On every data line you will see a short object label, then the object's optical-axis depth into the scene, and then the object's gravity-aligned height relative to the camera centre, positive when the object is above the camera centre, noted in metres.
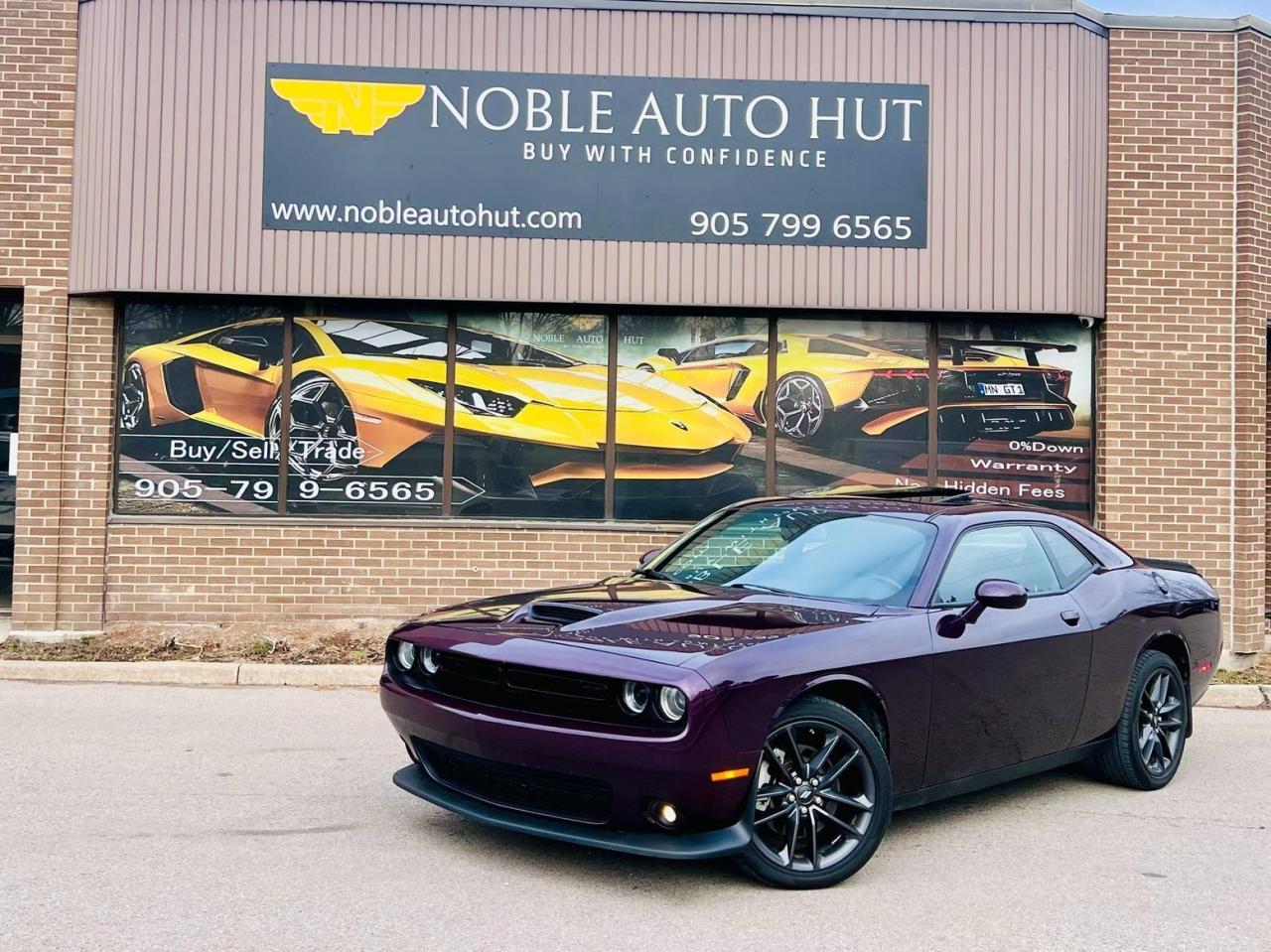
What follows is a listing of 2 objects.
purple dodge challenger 4.66 -0.67
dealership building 10.73 +1.90
